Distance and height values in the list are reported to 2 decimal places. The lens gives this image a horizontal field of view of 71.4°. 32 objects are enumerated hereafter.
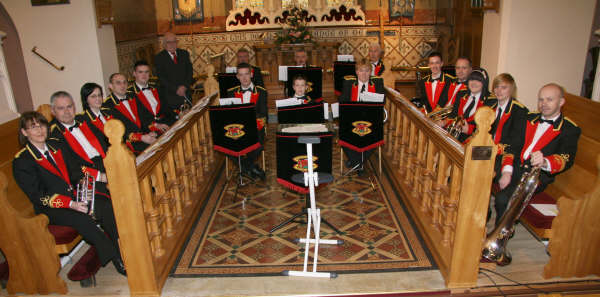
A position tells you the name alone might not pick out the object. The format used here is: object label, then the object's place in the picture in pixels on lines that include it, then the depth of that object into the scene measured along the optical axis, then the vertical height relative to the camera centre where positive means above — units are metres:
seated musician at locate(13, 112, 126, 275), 3.34 -1.18
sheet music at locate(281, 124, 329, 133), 4.35 -0.94
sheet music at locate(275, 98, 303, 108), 5.11 -0.78
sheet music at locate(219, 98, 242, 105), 5.13 -0.75
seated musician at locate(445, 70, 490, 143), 4.54 -0.76
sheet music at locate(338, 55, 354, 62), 7.91 -0.41
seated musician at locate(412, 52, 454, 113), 5.47 -0.66
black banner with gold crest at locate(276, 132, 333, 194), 4.00 -1.11
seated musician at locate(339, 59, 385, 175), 5.75 -0.67
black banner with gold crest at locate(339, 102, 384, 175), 4.97 -1.06
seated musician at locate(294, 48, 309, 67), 7.52 -0.37
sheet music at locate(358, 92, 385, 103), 5.11 -0.74
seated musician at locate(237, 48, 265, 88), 6.67 -0.50
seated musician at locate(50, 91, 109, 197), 3.81 -0.88
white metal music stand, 3.23 -1.51
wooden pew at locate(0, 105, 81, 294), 3.20 -1.58
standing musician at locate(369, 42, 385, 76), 7.24 -0.43
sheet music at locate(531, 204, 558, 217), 3.42 -1.45
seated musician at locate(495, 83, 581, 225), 3.45 -0.97
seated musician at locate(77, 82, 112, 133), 4.29 -0.64
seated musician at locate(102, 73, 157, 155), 4.88 -0.82
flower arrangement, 10.27 +0.10
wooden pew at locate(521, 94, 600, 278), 3.21 -1.46
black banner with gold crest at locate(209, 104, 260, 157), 4.79 -1.02
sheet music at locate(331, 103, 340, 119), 5.28 -0.92
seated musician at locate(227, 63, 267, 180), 5.55 -0.80
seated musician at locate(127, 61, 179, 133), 5.50 -0.78
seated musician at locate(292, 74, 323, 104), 5.30 -0.63
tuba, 3.27 -1.45
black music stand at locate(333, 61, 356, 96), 7.54 -0.60
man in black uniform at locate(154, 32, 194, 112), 6.79 -0.52
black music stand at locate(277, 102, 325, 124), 5.03 -0.90
